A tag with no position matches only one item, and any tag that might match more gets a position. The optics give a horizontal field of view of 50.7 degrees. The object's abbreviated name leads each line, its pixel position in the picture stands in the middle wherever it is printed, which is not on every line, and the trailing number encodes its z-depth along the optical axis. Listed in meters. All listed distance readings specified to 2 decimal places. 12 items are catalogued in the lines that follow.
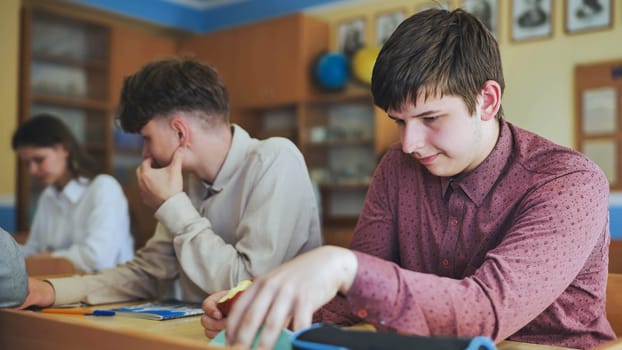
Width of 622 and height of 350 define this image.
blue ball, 5.25
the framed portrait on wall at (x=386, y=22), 5.25
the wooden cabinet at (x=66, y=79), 5.20
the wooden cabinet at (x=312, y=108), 5.35
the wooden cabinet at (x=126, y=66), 5.77
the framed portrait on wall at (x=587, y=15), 4.29
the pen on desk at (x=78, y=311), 1.25
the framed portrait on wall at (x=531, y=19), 4.53
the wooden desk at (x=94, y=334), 0.66
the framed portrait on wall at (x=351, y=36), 5.45
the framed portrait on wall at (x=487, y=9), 4.76
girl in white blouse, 2.60
